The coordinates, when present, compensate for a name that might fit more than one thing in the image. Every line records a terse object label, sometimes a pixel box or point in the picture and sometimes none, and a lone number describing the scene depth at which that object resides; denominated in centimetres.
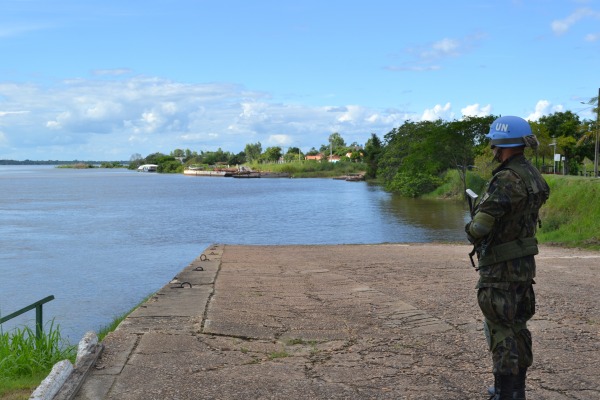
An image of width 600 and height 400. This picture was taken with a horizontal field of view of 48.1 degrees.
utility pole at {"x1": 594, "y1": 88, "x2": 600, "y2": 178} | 3820
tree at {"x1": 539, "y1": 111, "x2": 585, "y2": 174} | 5313
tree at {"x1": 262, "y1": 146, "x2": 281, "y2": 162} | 19251
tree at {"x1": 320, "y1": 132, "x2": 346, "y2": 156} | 19225
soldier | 407
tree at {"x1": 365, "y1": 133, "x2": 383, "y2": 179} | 10794
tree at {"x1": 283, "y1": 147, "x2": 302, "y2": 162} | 19290
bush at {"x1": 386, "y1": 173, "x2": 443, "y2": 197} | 6256
